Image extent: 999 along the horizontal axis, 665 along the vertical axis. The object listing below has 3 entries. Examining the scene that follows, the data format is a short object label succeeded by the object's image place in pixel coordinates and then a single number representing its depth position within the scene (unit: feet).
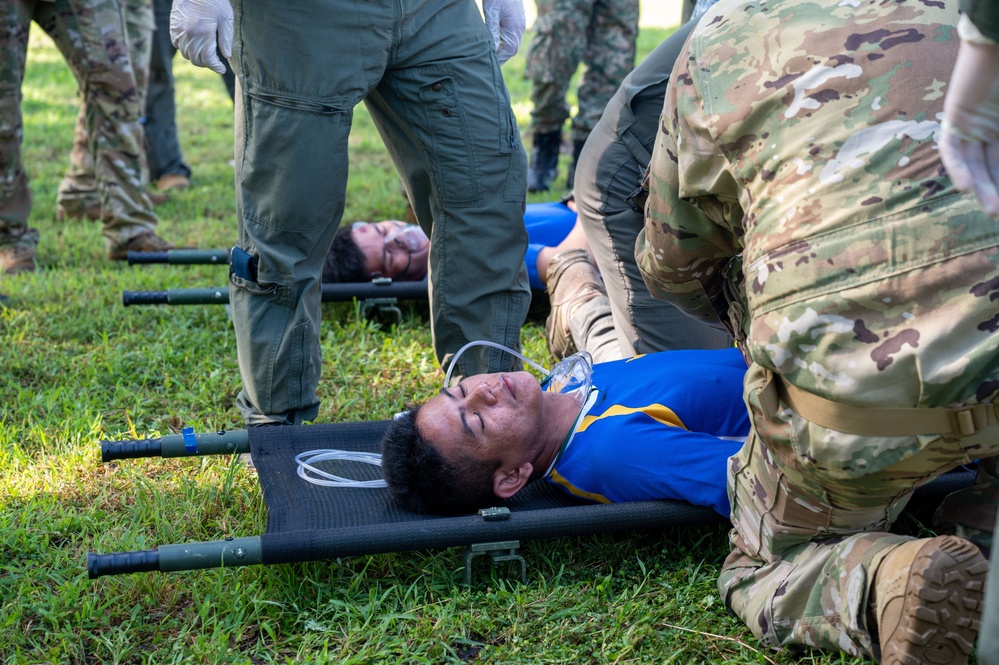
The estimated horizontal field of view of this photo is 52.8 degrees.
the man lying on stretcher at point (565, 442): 8.61
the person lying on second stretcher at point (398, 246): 15.38
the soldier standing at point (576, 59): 20.88
